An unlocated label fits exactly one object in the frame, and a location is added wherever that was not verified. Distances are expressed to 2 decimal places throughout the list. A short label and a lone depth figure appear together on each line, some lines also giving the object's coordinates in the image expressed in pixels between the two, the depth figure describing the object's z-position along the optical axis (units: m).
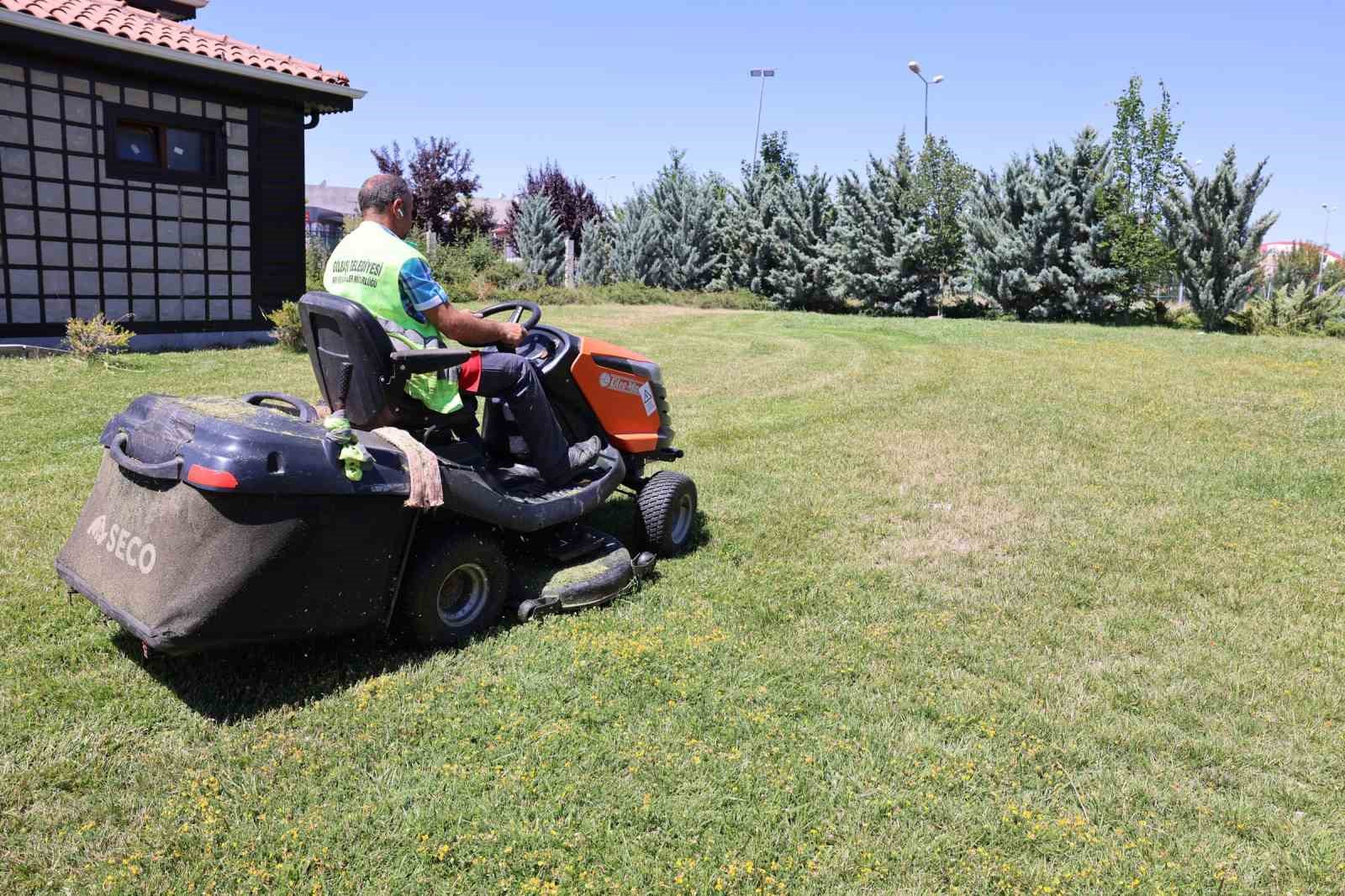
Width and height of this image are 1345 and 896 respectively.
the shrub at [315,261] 16.38
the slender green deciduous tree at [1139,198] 20.31
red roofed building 10.87
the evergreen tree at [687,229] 27.17
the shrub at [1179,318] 20.16
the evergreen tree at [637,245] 27.52
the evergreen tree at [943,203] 23.36
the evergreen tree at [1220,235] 17.78
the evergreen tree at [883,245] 23.25
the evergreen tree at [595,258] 29.12
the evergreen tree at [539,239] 29.39
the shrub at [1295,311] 17.33
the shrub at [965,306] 23.48
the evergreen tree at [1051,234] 20.38
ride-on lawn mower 3.22
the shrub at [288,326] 12.02
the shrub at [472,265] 23.09
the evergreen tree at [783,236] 24.97
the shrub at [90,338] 10.26
